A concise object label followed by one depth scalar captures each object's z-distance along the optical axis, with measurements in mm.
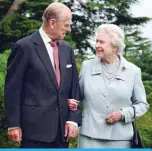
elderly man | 4406
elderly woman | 4555
